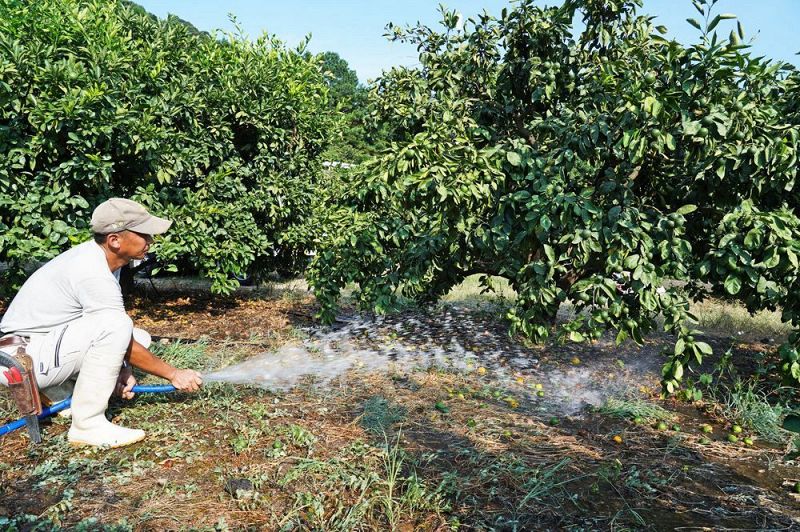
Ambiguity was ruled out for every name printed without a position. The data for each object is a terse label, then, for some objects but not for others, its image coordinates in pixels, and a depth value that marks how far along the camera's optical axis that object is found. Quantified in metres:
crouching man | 3.16
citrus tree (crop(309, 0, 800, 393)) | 3.22
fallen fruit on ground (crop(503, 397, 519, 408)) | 4.46
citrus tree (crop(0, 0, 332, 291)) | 5.63
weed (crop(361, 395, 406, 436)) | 3.68
